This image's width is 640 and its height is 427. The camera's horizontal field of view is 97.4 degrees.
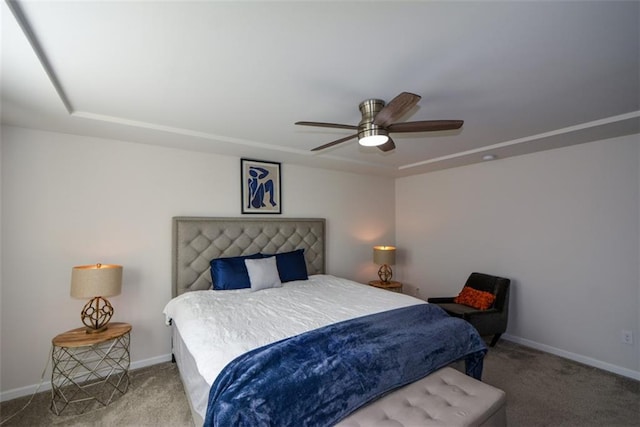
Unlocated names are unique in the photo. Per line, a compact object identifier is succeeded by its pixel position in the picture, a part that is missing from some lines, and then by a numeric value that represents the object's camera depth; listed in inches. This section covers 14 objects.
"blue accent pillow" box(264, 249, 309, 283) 139.1
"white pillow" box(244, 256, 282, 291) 122.4
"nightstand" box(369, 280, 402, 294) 170.7
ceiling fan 68.2
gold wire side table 91.0
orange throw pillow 133.6
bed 56.0
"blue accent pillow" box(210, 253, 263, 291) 121.0
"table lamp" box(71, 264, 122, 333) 92.3
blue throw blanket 53.0
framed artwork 144.2
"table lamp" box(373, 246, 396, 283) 176.1
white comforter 68.9
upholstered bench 57.1
